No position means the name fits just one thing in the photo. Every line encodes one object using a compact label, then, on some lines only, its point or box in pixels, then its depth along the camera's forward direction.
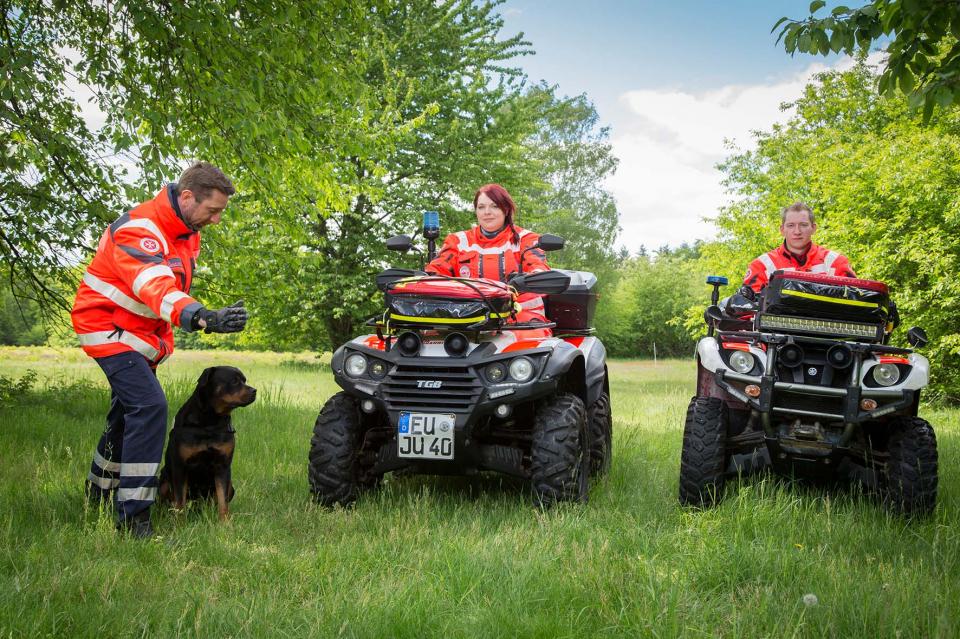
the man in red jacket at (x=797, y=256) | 5.27
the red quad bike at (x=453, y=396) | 4.10
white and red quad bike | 4.05
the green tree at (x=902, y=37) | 3.58
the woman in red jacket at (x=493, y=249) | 5.09
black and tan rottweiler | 4.14
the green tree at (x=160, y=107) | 6.20
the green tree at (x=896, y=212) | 11.70
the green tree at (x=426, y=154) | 17.75
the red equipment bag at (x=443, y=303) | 4.20
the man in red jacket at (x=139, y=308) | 3.70
